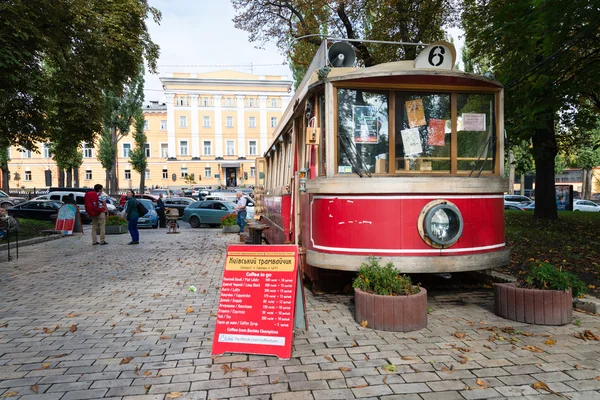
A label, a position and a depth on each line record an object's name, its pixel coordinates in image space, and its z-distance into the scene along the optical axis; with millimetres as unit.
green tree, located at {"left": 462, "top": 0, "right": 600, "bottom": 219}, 7785
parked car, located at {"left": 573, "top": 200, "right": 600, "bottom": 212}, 31516
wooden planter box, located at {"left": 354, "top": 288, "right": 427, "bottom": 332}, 4867
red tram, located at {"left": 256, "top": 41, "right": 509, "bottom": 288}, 5336
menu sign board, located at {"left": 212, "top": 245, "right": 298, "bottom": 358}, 4246
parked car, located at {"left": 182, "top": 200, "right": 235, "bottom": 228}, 21656
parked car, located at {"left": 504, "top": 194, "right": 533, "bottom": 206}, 32384
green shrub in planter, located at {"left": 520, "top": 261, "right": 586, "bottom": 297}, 5031
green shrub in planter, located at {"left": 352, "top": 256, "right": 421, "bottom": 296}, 4969
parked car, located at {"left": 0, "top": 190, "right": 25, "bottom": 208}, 31084
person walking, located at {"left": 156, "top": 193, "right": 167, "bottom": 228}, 22641
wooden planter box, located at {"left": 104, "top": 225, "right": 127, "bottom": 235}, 17422
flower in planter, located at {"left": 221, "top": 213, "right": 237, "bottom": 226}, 18250
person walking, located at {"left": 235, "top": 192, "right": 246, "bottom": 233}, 16908
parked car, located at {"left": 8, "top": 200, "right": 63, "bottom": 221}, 21875
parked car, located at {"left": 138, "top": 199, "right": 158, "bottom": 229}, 21359
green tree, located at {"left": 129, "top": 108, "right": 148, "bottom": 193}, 47941
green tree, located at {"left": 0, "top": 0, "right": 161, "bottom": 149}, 13344
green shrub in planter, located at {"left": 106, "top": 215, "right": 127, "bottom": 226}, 17445
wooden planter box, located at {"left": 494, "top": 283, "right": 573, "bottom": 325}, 4996
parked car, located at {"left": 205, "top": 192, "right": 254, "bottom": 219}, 30795
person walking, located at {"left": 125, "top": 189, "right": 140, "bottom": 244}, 13375
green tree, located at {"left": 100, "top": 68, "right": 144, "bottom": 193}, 39625
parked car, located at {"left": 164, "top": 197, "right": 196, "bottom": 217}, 27219
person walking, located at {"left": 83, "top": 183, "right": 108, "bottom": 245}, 13195
